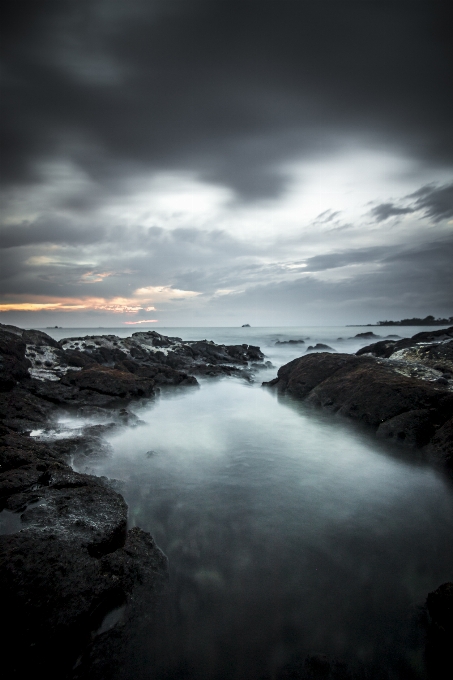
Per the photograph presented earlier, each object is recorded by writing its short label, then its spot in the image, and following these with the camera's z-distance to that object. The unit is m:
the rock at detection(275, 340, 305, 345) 61.37
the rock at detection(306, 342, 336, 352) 41.57
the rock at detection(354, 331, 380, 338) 79.53
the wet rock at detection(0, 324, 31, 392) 10.47
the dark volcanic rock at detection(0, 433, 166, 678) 2.72
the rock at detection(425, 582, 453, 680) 2.98
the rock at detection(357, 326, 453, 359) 20.59
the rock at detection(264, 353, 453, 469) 8.09
